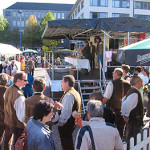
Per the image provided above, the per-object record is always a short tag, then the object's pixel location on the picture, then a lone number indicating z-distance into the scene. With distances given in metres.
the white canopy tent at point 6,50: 8.74
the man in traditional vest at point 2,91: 4.11
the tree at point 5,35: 59.59
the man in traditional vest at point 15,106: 3.52
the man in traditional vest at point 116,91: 4.68
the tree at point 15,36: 62.12
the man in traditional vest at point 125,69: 5.66
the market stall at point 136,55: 3.14
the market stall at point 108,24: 7.77
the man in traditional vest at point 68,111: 3.58
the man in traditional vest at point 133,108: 3.90
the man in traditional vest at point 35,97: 3.33
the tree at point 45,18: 49.73
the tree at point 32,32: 55.12
